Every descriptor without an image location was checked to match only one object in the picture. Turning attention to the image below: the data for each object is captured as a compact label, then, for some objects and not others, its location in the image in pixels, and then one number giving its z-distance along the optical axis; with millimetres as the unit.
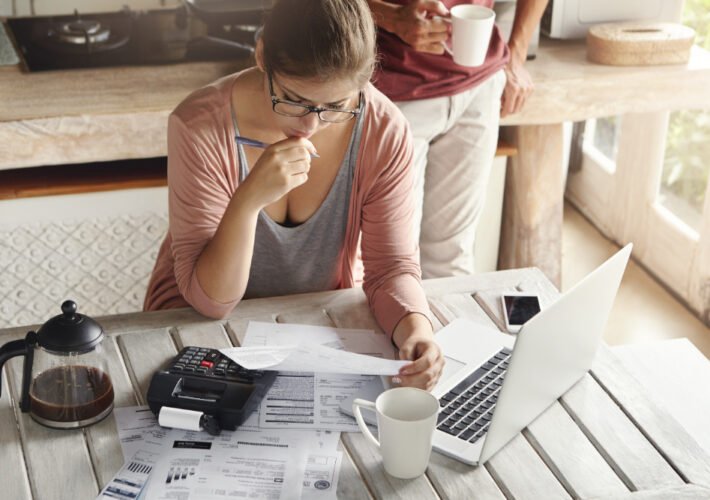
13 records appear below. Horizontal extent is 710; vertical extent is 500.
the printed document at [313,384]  2246
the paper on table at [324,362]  2226
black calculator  2218
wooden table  2141
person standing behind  3005
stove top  3417
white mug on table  2110
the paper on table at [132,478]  2108
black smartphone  2461
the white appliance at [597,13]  3624
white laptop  2146
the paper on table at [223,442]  2158
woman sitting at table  2335
